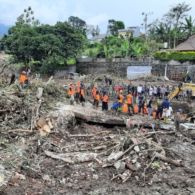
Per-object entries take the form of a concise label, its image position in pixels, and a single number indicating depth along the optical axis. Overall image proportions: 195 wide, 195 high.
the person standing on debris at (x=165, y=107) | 10.61
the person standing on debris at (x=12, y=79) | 9.93
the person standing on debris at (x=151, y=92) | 13.98
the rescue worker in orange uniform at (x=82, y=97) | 11.44
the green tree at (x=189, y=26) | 27.61
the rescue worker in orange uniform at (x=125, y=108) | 10.95
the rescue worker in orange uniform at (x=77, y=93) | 11.52
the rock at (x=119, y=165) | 6.65
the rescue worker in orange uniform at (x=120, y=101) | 11.15
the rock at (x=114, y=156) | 6.96
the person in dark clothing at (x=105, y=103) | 11.11
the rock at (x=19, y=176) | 6.10
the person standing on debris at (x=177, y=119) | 9.62
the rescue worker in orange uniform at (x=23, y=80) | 9.88
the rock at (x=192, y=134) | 9.10
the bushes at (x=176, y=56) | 20.08
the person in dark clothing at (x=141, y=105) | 11.35
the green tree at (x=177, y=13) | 30.49
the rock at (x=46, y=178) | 6.32
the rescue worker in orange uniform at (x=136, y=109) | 11.19
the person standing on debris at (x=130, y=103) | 10.96
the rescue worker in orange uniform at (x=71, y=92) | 11.03
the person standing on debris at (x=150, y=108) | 11.23
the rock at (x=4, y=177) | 5.57
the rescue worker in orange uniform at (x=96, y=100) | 11.64
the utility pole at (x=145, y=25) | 31.79
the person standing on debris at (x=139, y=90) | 14.03
